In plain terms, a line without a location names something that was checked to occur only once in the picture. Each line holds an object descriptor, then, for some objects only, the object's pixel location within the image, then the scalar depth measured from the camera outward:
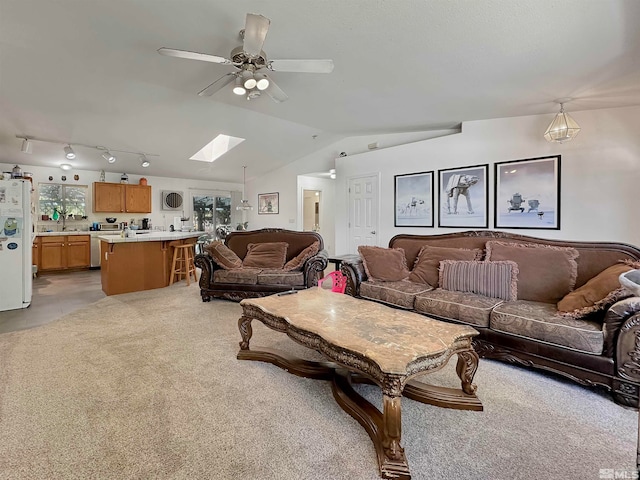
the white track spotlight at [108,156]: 5.78
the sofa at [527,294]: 1.99
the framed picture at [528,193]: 4.09
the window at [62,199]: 6.99
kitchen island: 4.82
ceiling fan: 2.16
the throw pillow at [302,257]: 4.42
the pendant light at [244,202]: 8.23
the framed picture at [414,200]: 5.32
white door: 6.09
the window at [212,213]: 9.10
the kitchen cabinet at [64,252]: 6.60
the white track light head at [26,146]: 5.13
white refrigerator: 3.90
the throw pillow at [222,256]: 4.49
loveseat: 4.26
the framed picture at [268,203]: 8.69
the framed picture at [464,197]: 4.70
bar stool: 5.46
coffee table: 1.45
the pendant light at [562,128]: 3.56
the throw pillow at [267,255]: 4.68
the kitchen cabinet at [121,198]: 7.27
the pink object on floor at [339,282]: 3.76
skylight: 6.97
